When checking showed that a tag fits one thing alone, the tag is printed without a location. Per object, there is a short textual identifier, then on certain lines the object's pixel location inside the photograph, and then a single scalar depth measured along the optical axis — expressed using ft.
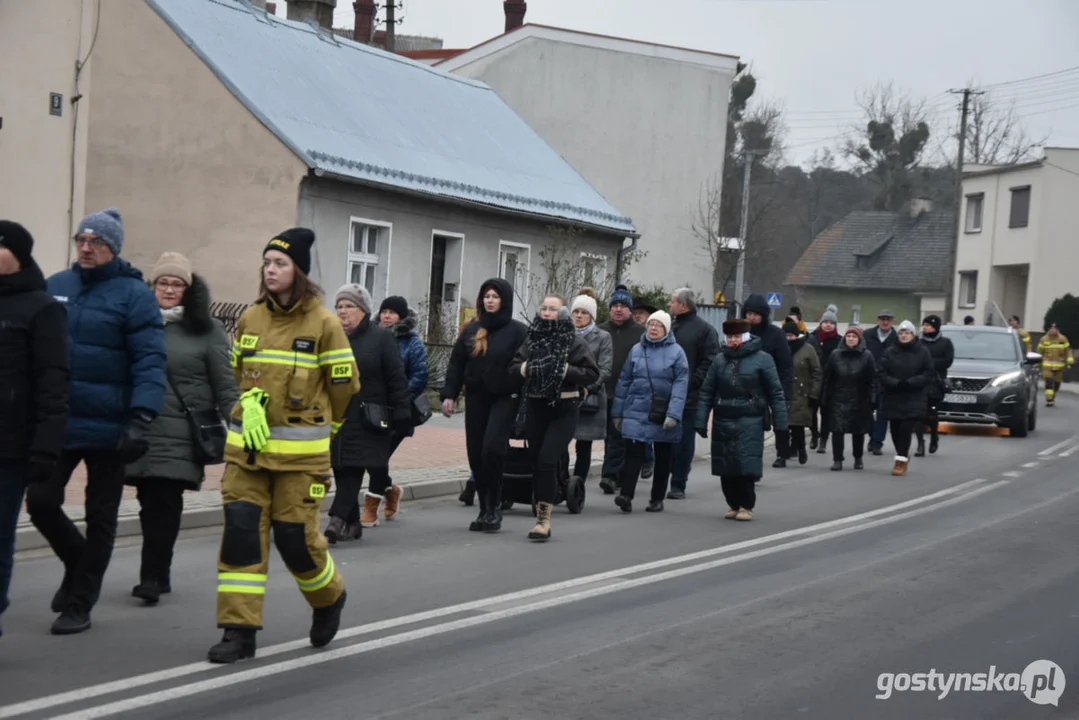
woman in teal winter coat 41.29
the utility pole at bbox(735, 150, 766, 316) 143.95
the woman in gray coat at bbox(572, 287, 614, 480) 42.32
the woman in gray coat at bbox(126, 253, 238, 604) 26.32
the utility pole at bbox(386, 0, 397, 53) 154.61
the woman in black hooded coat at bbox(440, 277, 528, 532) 36.88
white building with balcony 187.73
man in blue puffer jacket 23.79
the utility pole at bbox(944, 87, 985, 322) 164.76
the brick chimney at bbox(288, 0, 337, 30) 99.25
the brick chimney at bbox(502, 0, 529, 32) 154.61
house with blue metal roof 76.23
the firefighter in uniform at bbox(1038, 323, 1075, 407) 116.37
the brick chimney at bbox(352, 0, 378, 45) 152.76
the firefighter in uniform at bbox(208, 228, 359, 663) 21.89
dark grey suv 79.56
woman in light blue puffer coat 41.86
